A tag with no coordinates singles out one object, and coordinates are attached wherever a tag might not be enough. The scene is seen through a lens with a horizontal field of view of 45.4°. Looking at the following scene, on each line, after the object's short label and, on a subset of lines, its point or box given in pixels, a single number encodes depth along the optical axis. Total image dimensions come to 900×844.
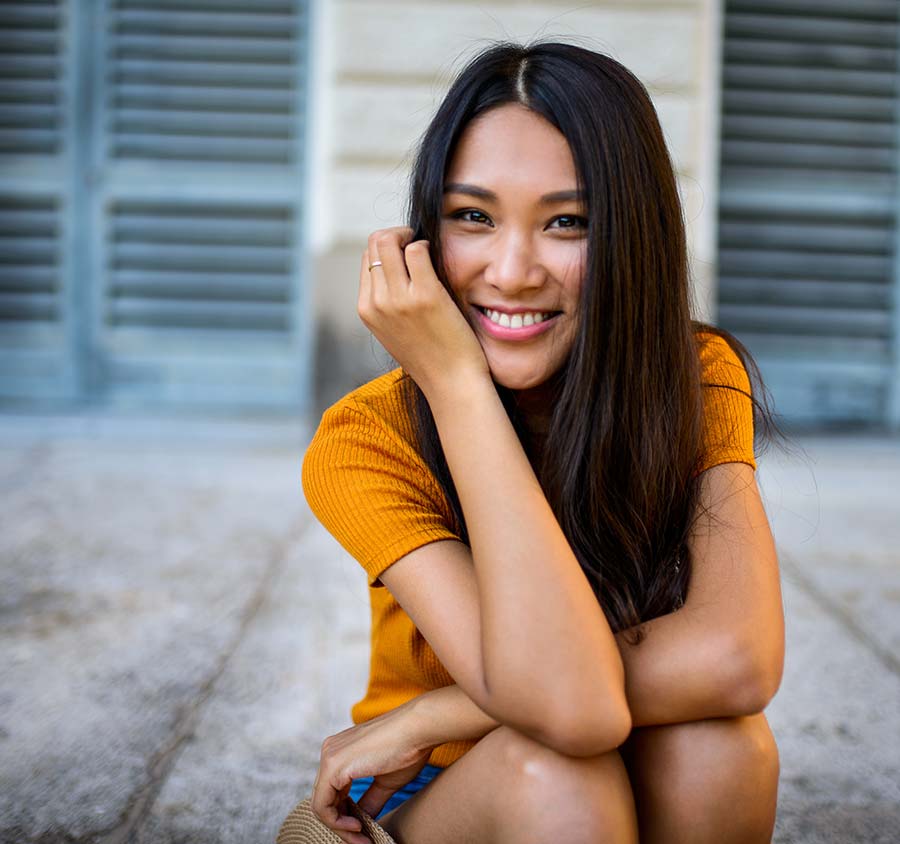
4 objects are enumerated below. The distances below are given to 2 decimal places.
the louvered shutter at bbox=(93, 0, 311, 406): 5.82
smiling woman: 1.26
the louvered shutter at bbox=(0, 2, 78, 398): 5.81
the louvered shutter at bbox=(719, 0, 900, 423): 5.79
